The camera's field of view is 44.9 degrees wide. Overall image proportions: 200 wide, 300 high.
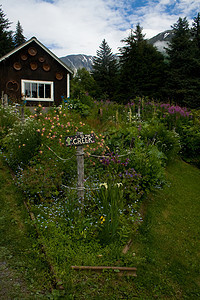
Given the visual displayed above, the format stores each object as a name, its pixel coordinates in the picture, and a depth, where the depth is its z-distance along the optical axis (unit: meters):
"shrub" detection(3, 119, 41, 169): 5.77
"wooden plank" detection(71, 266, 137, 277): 3.17
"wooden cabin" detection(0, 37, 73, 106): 14.66
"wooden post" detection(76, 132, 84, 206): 4.18
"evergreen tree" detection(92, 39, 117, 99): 37.39
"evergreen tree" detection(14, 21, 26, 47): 41.28
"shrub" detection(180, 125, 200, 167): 8.52
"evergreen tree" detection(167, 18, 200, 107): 27.08
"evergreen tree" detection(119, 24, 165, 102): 30.98
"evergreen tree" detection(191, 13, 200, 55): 30.10
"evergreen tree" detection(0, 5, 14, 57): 34.79
